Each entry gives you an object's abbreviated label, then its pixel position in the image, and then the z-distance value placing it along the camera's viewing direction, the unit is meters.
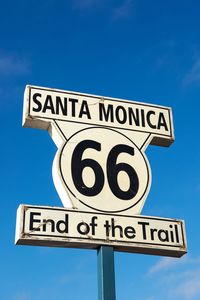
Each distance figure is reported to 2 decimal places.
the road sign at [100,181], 4.75
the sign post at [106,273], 4.60
